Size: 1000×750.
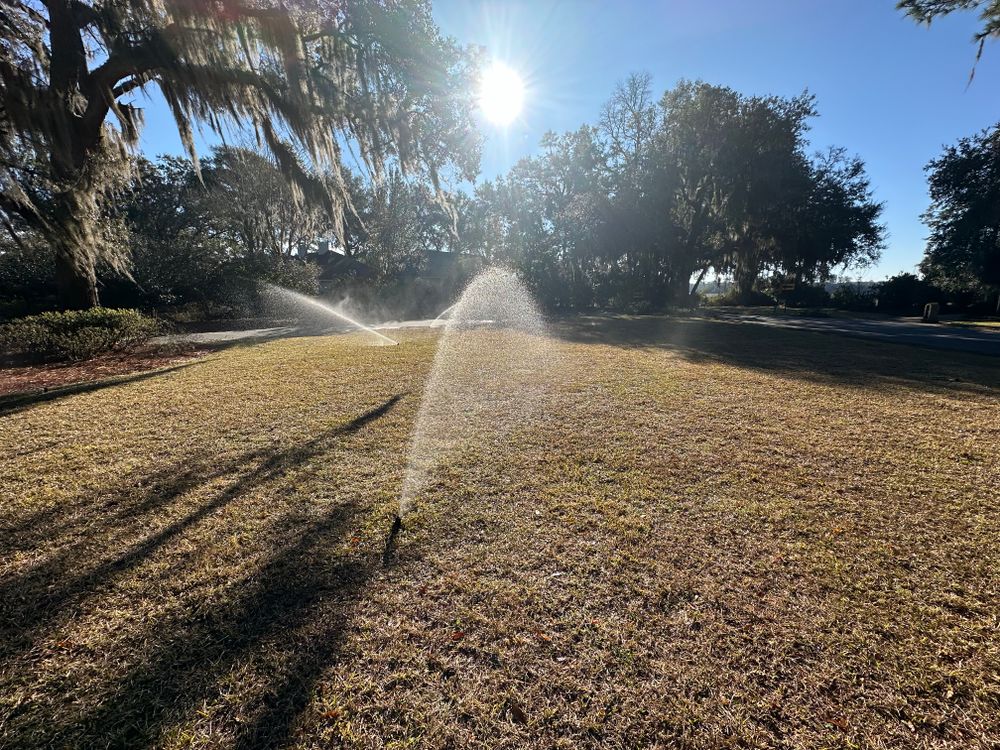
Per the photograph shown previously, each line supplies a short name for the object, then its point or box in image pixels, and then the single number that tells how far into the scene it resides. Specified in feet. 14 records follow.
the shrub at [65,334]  25.34
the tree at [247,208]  69.87
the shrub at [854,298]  97.18
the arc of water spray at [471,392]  12.46
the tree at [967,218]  81.10
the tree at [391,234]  84.99
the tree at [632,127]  80.43
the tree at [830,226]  86.74
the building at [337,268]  80.31
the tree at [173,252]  56.24
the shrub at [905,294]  90.58
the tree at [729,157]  69.72
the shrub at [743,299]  133.90
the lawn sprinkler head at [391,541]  7.83
